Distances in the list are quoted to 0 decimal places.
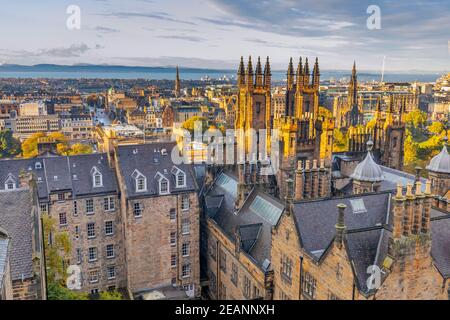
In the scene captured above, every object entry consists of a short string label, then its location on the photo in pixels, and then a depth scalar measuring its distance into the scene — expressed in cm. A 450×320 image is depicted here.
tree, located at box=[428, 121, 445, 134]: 10252
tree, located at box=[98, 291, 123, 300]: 3123
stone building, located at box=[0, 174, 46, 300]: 1942
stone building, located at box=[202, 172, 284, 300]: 3364
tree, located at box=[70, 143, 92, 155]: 9800
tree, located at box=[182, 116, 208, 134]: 14595
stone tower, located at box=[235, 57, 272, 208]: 6975
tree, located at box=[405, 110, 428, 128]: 11477
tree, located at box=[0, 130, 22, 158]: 10694
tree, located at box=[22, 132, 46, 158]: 10488
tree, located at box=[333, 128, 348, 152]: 9567
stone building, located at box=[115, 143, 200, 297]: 4259
